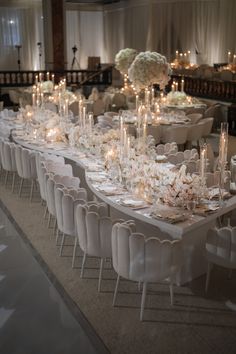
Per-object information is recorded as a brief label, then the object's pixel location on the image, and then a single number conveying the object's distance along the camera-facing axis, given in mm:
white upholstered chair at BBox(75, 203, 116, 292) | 4391
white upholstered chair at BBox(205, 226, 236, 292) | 4203
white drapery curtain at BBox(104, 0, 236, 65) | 17188
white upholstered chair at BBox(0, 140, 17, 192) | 7426
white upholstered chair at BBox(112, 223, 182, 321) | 3920
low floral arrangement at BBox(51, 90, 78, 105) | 11625
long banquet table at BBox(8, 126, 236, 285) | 4254
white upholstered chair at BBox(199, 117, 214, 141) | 9648
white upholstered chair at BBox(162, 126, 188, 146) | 9125
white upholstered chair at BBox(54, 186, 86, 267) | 4910
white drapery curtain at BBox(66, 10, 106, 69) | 21109
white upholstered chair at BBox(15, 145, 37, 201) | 6969
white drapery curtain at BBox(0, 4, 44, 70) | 19969
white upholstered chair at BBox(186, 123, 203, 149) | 9422
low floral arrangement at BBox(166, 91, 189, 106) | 10938
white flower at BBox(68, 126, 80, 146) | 7250
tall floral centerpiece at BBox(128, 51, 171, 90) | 8500
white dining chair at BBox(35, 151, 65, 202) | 6120
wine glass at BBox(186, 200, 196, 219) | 4508
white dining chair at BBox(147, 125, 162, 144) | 9148
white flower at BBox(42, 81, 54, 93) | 12810
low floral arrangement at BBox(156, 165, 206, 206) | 4562
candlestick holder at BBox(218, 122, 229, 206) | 4621
